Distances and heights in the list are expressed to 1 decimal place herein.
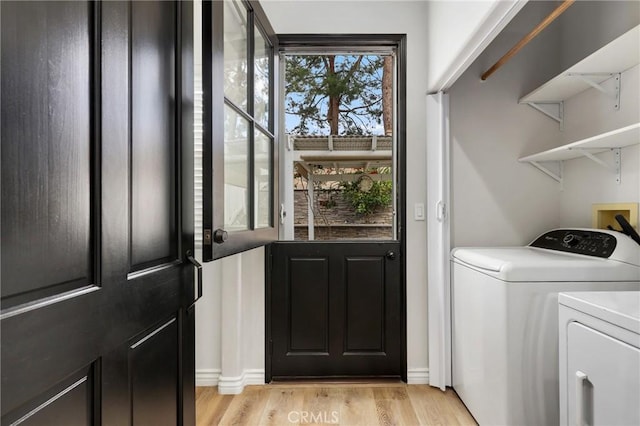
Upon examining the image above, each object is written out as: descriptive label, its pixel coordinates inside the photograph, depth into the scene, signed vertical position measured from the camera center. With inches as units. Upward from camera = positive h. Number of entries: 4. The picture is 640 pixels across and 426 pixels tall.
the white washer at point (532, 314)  62.6 -19.0
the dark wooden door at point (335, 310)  94.3 -26.6
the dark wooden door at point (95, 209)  25.0 +0.4
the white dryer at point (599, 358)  39.1 -18.3
